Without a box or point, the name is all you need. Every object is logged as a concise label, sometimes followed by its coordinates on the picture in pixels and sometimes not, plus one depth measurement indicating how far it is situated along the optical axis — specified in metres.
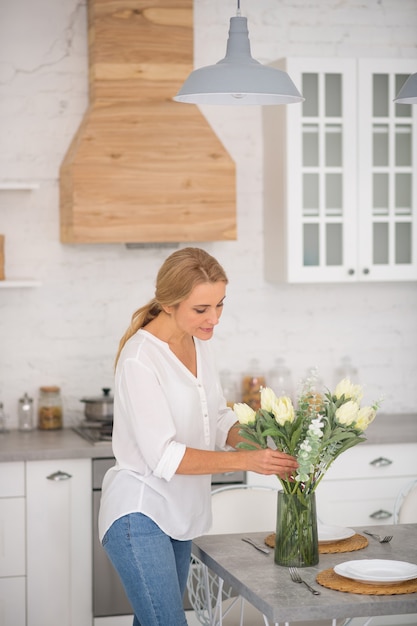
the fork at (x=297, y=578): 2.45
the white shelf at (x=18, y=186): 4.40
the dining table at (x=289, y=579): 2.36
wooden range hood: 4.34
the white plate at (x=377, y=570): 2.47
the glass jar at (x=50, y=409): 4.62
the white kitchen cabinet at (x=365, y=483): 4.46
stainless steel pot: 4.45
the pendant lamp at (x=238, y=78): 2.80
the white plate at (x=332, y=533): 2.90
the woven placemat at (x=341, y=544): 2.84
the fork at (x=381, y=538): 2.92
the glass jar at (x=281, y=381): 4.86
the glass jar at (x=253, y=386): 4.79
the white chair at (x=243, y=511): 3.42
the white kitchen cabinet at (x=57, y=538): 4.12
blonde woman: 2.70
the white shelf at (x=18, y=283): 4.37
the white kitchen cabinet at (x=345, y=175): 4.58
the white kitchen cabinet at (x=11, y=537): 4.10
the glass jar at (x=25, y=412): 4.59
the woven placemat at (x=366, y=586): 2.44
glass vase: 2.69
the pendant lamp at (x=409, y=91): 3.05
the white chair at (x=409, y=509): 3.62
